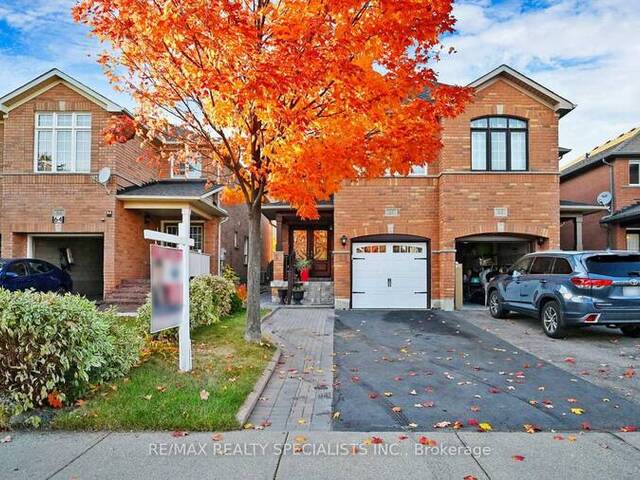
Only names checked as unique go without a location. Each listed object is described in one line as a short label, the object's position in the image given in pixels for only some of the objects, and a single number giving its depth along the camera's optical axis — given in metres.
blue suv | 8.23
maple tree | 6.04
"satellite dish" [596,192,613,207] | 17.62
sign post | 5.70
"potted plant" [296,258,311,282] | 15.80
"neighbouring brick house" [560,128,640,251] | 17.78
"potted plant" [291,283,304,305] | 15.15
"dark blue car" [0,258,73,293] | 12.66
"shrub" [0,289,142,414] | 4.52
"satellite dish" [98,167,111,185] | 13.97
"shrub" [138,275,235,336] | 7.74
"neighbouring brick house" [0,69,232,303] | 14.38
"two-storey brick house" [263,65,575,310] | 13.44
